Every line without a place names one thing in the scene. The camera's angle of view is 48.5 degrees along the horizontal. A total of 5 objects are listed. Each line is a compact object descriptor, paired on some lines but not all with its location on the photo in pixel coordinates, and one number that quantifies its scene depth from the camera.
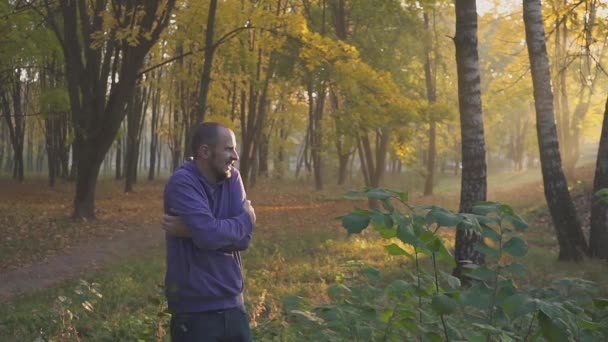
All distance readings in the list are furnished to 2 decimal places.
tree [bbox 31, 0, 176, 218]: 18.27
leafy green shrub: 2.77
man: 3.58
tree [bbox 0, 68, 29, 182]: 32.42
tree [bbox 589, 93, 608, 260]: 11.11
